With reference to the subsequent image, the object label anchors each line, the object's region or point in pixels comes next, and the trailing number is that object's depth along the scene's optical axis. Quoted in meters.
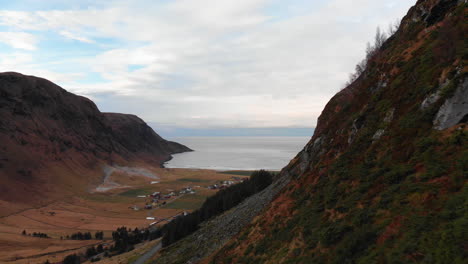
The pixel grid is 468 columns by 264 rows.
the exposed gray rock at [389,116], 23.73
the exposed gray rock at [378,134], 23.42
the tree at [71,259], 72.62
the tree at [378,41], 52.69
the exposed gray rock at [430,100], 19.39
